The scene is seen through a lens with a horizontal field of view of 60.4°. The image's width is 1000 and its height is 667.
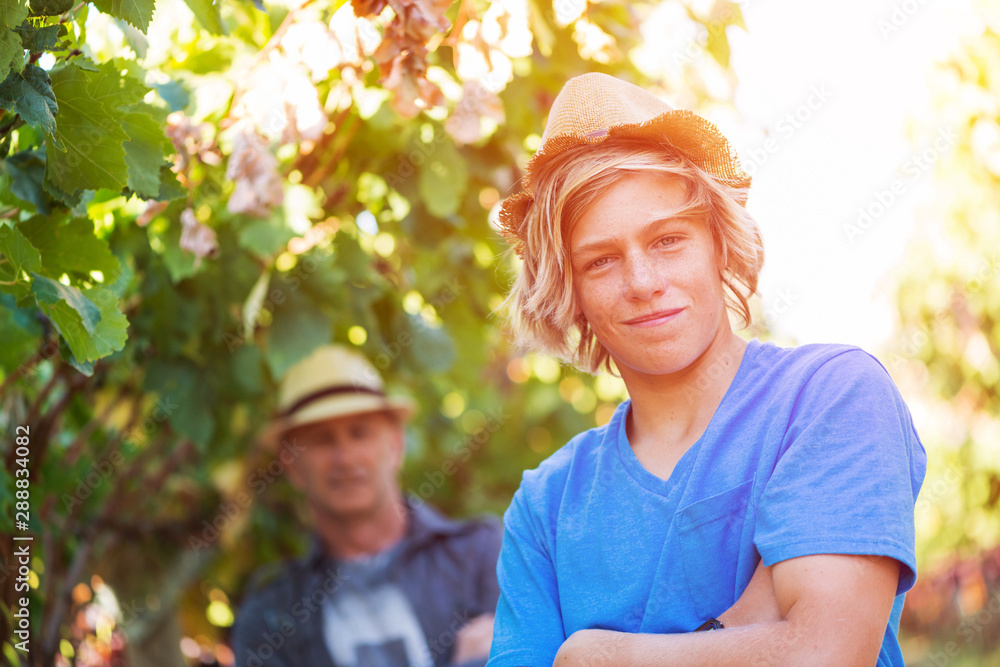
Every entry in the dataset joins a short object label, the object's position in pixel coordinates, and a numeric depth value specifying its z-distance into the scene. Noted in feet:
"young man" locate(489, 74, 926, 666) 3.86
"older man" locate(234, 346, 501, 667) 11.61
